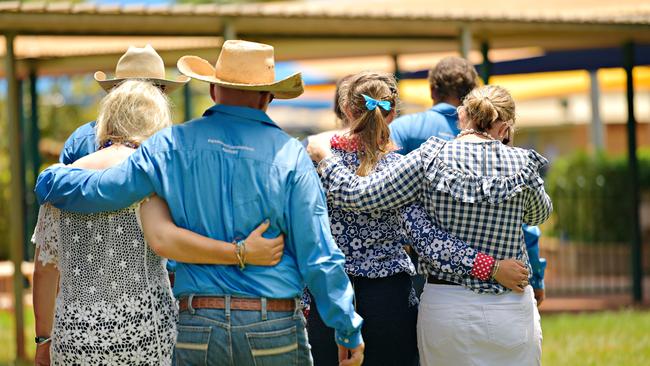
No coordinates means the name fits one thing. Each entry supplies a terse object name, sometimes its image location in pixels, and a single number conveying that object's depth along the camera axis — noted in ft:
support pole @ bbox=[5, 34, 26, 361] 51.03
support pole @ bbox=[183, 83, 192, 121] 81.97
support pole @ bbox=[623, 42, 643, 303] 69.00
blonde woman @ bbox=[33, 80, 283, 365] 23.56
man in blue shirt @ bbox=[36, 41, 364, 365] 20.90
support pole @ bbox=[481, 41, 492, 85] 58.54
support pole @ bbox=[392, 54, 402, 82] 72.93
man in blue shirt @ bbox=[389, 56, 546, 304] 32.83
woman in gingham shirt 24.94
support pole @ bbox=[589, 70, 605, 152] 91.67
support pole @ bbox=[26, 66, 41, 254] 72.24
